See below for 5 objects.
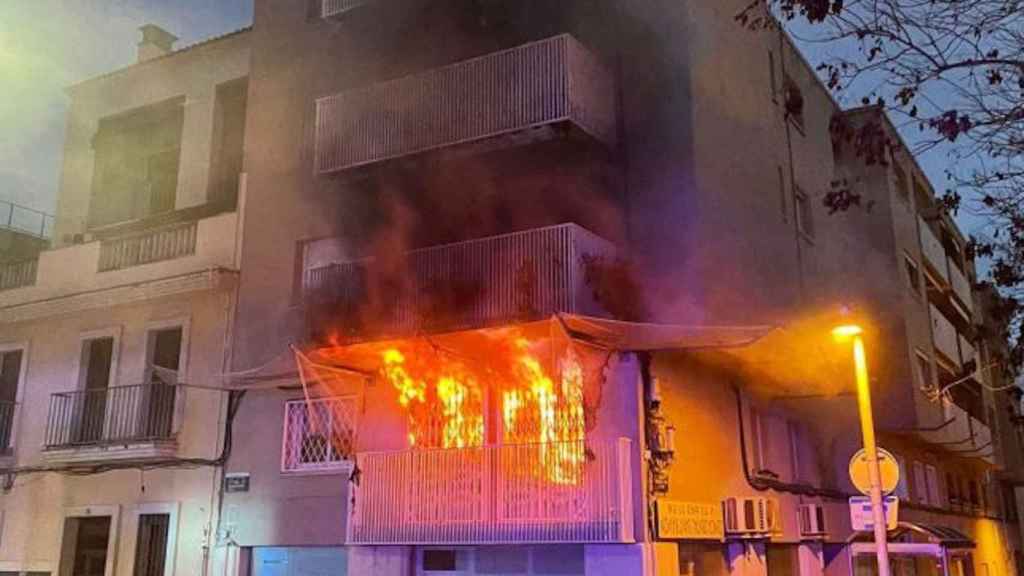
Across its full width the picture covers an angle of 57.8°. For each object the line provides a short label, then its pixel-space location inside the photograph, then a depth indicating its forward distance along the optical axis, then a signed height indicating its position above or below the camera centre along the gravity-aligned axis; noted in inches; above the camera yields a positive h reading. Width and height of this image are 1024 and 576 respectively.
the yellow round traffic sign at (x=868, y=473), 443.8 +42.8
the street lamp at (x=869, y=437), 434.9 +60.1
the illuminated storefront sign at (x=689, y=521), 482.0 +23.2
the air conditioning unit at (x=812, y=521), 633.6 +29.2
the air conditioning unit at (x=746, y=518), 536.4 +26.5
